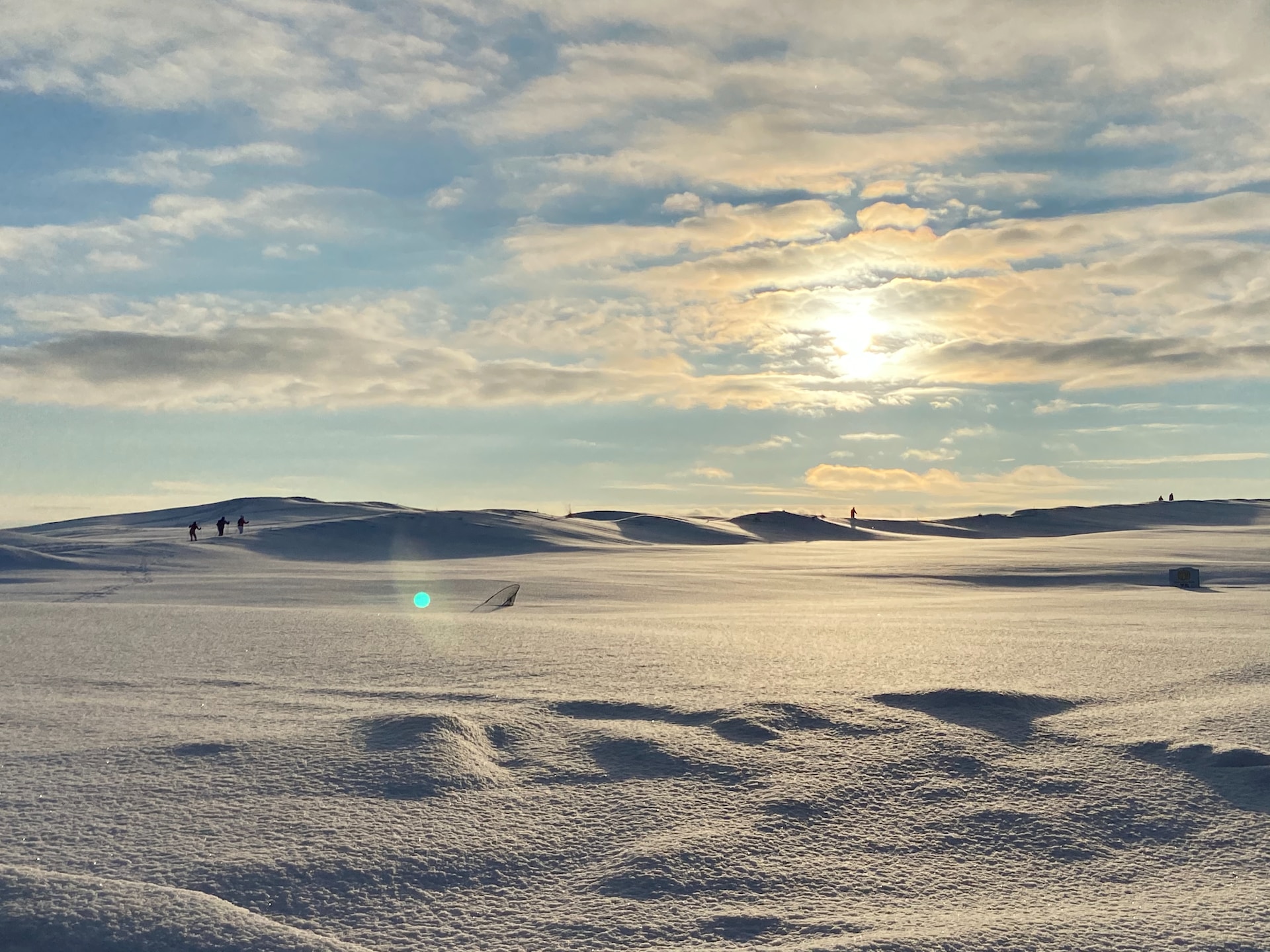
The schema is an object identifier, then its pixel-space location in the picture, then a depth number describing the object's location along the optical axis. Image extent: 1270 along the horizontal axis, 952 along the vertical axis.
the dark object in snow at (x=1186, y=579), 15.84
